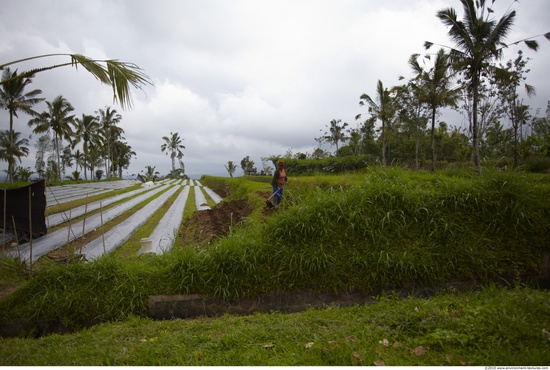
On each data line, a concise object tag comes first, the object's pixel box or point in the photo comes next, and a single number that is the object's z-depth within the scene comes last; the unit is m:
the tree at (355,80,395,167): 21.61
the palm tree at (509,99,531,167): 16.06
